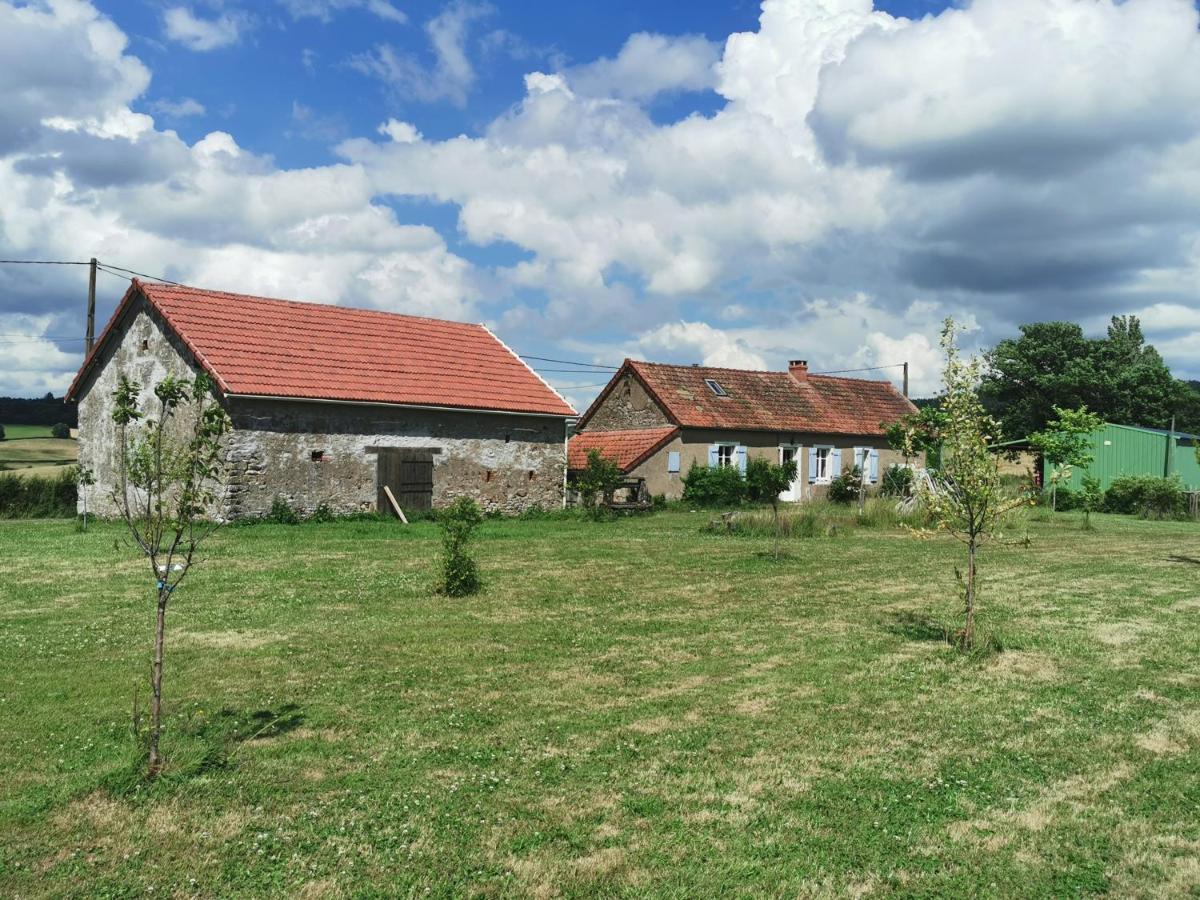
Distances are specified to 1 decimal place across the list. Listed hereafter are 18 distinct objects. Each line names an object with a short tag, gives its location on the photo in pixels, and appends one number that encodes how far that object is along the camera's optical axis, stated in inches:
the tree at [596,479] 1021.2
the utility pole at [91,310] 1096.7
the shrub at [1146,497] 1266.0
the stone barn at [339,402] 881.5
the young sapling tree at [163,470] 233.1
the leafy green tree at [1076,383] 2048.5
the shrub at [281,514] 874.8
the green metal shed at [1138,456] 1544.0
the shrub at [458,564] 498.0
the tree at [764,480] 1167.6
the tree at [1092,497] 1128.8
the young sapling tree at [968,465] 384.2
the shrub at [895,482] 1311.5
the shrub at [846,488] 1364.4
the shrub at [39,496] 1066.7
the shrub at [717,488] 1189.1
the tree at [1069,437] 1054.4
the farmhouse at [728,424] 1269.7
